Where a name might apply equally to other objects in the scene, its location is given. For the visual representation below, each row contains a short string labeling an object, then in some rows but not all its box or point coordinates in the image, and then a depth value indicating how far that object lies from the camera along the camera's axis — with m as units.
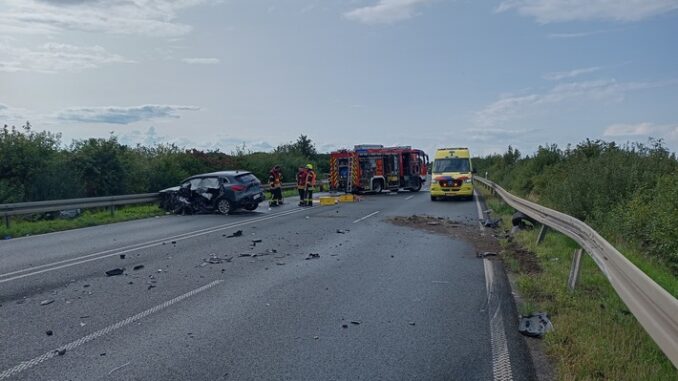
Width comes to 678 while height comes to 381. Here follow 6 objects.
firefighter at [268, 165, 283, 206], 26.02
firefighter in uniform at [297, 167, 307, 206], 25.97
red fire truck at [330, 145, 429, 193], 35.72
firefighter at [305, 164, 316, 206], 25.83
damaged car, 21.77
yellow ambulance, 28.52
